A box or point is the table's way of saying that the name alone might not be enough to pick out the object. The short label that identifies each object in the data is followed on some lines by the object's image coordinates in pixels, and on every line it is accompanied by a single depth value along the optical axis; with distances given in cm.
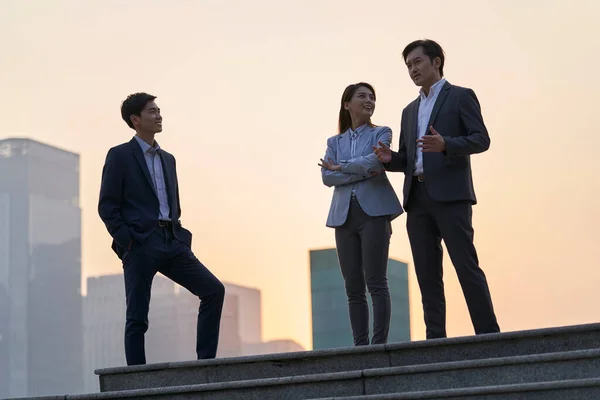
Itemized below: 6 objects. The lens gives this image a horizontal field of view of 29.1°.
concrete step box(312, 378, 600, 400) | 610
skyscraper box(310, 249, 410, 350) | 10312
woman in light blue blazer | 838
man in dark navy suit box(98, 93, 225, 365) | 830
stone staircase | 633
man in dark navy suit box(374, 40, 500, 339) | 768
